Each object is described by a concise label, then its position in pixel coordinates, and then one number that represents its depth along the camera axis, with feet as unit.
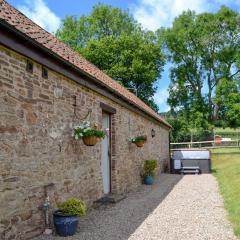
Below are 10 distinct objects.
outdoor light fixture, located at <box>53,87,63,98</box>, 17.00
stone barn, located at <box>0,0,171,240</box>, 13.24
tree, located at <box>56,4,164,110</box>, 78.29
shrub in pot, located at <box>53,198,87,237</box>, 15.08
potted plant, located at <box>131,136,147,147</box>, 30.56
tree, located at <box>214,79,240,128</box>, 81.41
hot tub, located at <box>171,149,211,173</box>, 47.92
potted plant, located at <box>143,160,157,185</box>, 34.58
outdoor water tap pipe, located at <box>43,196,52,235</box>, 15.23
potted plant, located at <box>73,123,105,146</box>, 18.69
